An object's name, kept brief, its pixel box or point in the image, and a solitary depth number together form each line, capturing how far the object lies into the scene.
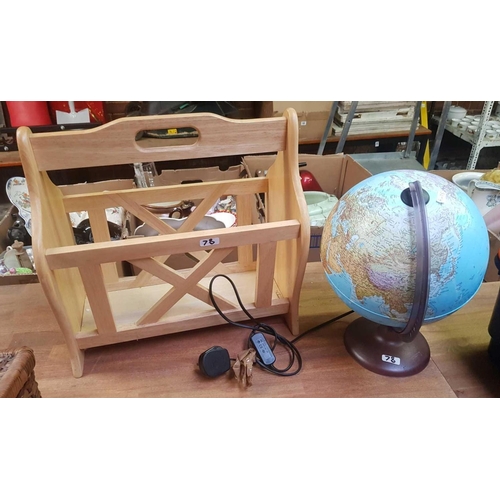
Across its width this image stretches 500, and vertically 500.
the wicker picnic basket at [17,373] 0.54
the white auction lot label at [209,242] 0.75
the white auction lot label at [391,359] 0.84
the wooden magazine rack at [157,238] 0.72
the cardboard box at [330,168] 1.59
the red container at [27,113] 1.74
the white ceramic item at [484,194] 1.38
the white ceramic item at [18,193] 1.47
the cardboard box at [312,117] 2.00
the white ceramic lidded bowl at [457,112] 2.21
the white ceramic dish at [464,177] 1.58
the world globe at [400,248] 0.64
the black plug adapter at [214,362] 0.82
